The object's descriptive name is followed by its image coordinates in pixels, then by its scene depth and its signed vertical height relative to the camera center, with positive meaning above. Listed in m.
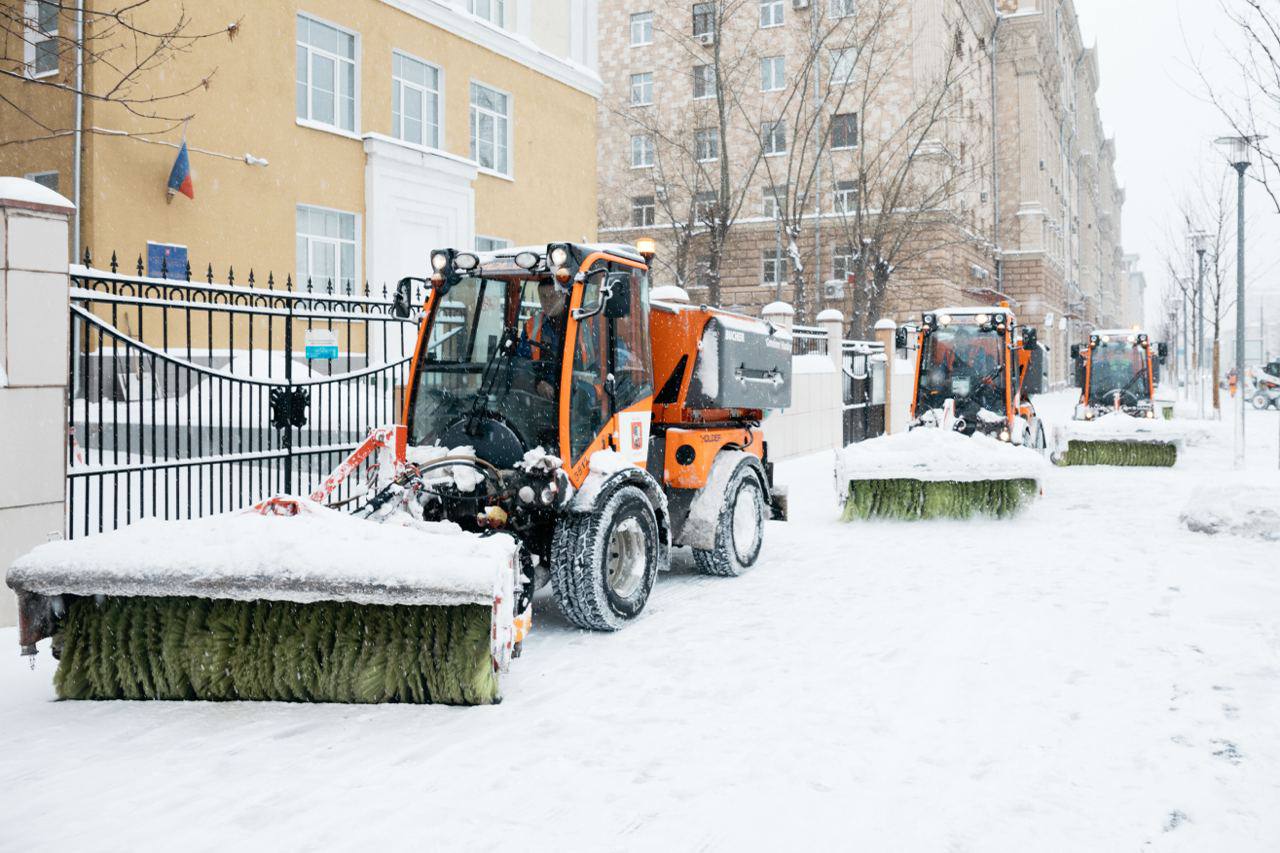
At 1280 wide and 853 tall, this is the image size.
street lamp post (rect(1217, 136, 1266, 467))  14.73 +2.34
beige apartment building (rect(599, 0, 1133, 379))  35.66 +9.68
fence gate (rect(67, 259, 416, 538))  6.89 -0.09
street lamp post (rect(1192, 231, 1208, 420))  23.38 +2.85
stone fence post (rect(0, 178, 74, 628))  6.00 +0.18
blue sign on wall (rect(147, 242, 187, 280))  13.77 +1.82
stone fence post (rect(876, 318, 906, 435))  21.38 +0.85
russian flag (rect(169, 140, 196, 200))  13.87 +2.89
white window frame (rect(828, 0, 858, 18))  31.02 +12.11
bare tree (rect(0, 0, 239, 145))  13.10 +4.26
